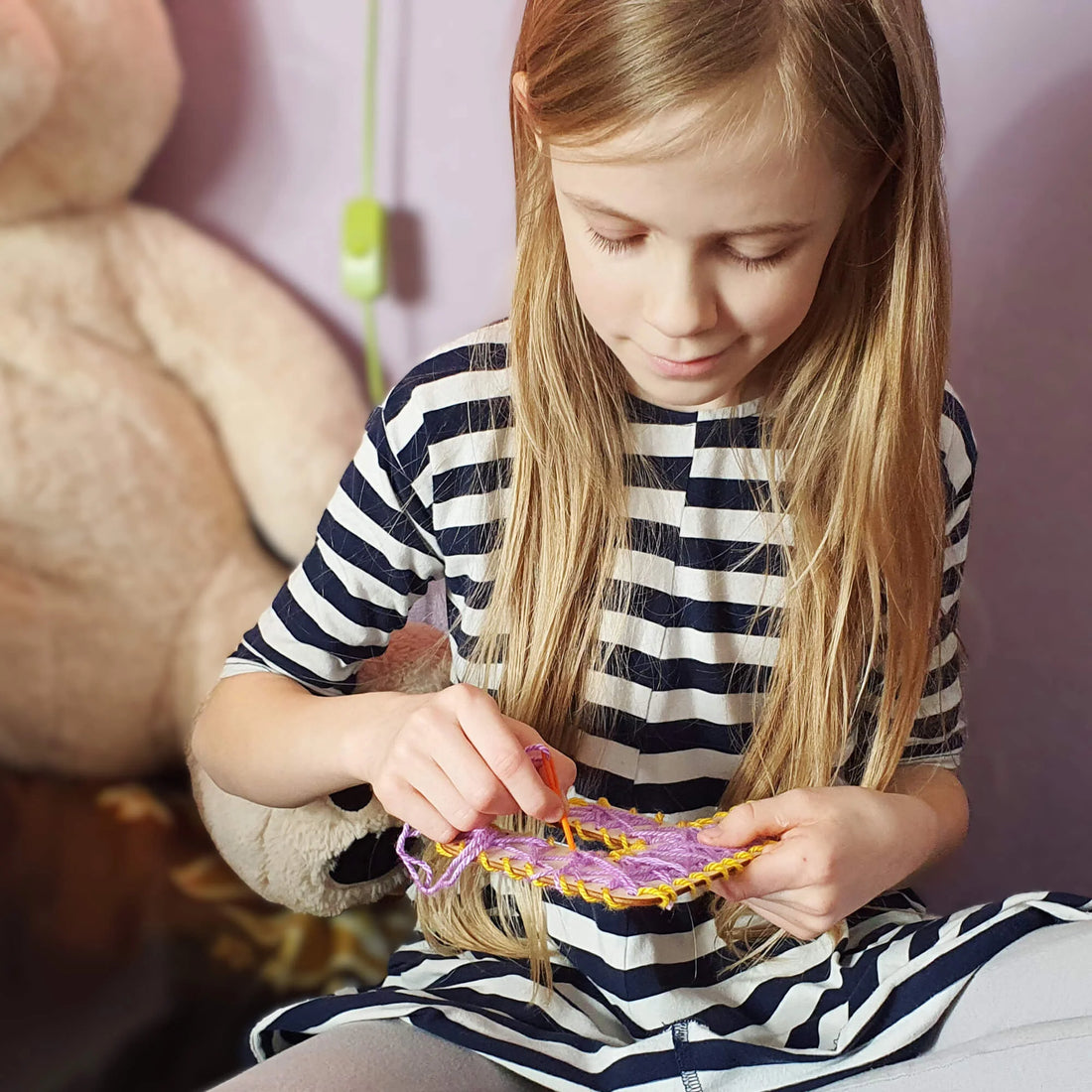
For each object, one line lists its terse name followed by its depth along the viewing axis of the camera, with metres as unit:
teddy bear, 0.84
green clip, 0.91
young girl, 0.57
